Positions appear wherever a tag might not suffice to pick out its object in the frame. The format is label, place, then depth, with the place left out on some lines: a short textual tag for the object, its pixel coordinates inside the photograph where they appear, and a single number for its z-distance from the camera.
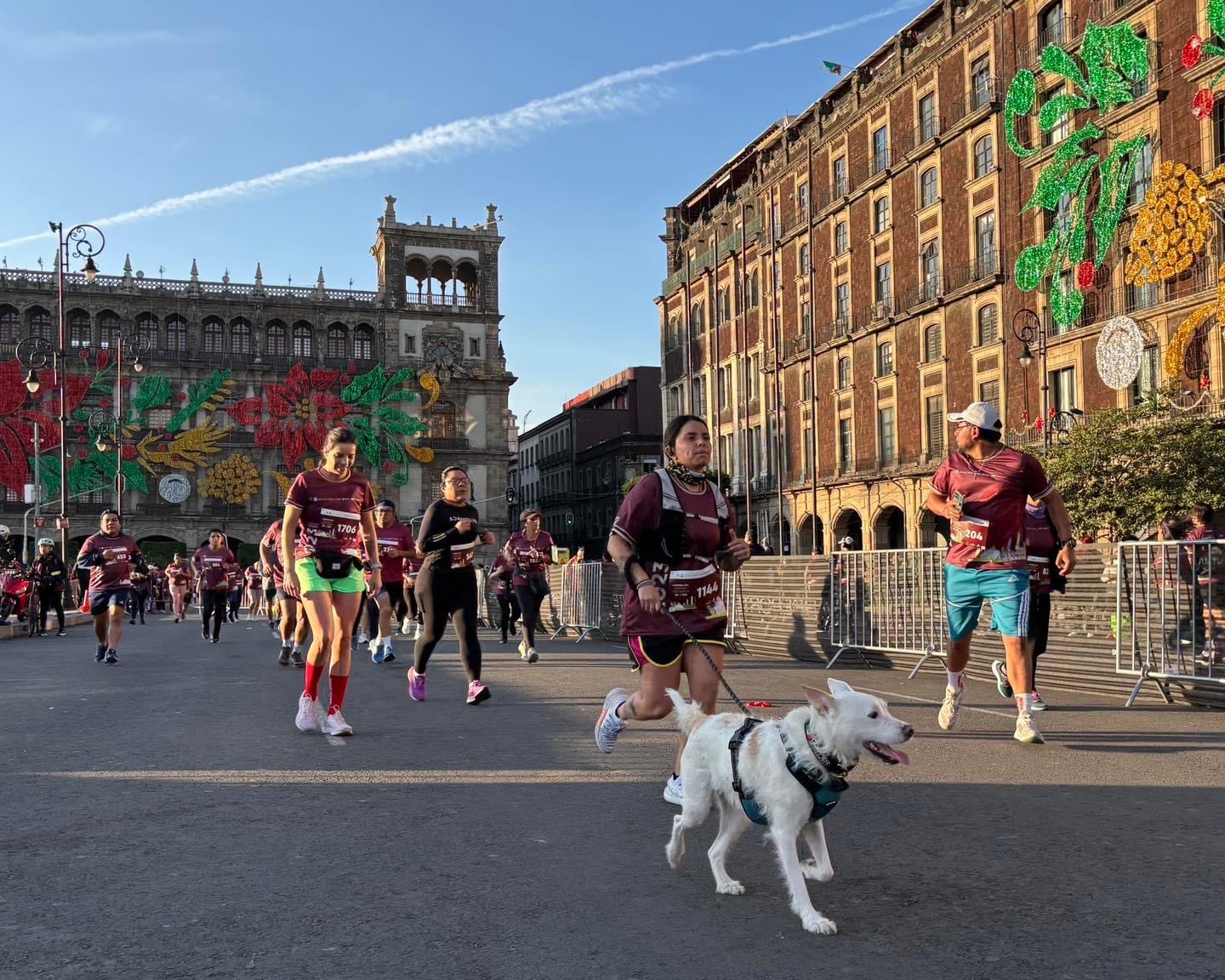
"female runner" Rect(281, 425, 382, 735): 7.89
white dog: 3.86
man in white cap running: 7.43
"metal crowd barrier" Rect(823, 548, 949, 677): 12.16
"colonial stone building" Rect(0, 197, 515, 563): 70.44
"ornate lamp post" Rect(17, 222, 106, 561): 31.80
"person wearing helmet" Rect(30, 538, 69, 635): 24.47
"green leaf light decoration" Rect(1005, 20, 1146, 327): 33.34
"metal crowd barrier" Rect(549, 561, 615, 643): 20.73
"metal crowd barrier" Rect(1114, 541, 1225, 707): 9.23
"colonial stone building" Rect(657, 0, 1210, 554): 33.78
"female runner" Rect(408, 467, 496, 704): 9.72
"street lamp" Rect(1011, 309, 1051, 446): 34.09
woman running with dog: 5.51
